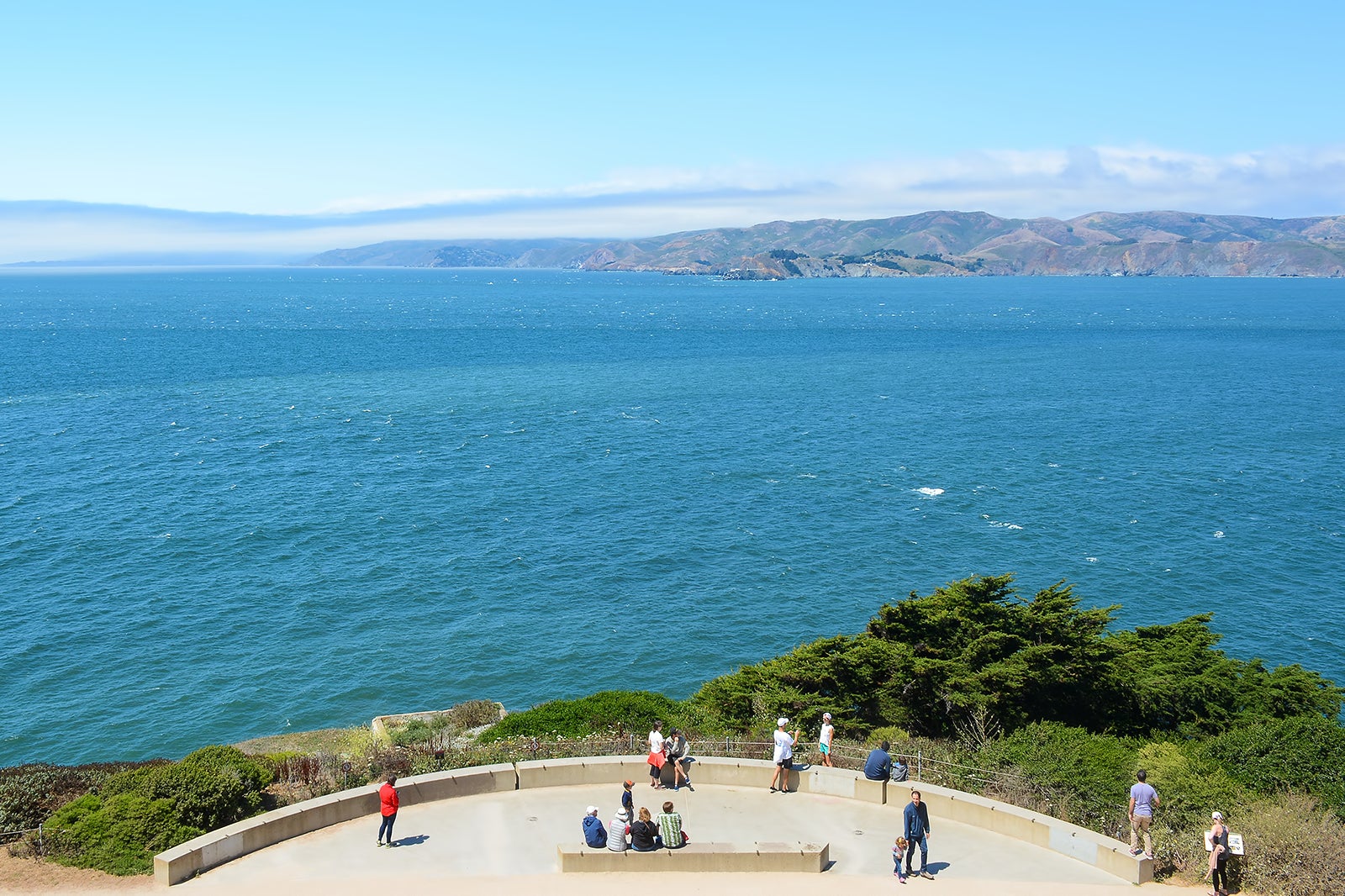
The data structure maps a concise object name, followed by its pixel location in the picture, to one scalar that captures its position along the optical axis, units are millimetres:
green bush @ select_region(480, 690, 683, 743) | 26453
